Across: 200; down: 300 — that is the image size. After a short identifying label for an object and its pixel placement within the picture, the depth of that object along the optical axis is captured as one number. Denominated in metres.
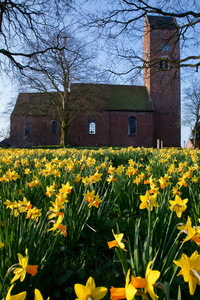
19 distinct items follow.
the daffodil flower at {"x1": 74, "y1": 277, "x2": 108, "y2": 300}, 0.57
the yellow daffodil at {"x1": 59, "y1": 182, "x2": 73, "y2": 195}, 1.55
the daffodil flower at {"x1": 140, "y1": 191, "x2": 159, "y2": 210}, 1.35
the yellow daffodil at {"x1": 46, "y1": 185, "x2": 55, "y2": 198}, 1.66
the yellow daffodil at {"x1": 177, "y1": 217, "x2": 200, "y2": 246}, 0.82
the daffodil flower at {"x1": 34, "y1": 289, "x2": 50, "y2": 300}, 0.54
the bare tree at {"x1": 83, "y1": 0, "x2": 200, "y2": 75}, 8.06
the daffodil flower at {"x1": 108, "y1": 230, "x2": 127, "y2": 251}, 0.85
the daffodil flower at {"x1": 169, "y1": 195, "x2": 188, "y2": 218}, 1.30
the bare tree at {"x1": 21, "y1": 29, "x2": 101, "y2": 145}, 21.08
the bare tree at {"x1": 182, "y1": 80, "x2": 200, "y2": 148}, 30.57
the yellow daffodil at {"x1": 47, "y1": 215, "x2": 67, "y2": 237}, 1.06
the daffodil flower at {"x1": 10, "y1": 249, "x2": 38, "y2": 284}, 0.74
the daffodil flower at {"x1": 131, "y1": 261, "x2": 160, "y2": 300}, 0.60
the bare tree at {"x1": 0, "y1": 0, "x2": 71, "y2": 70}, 8.92
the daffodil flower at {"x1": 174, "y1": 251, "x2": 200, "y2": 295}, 0.65
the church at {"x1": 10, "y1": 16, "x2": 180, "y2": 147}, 29.53
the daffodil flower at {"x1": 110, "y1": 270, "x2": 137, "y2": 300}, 0.58
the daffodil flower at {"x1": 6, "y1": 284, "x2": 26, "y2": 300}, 0.54
